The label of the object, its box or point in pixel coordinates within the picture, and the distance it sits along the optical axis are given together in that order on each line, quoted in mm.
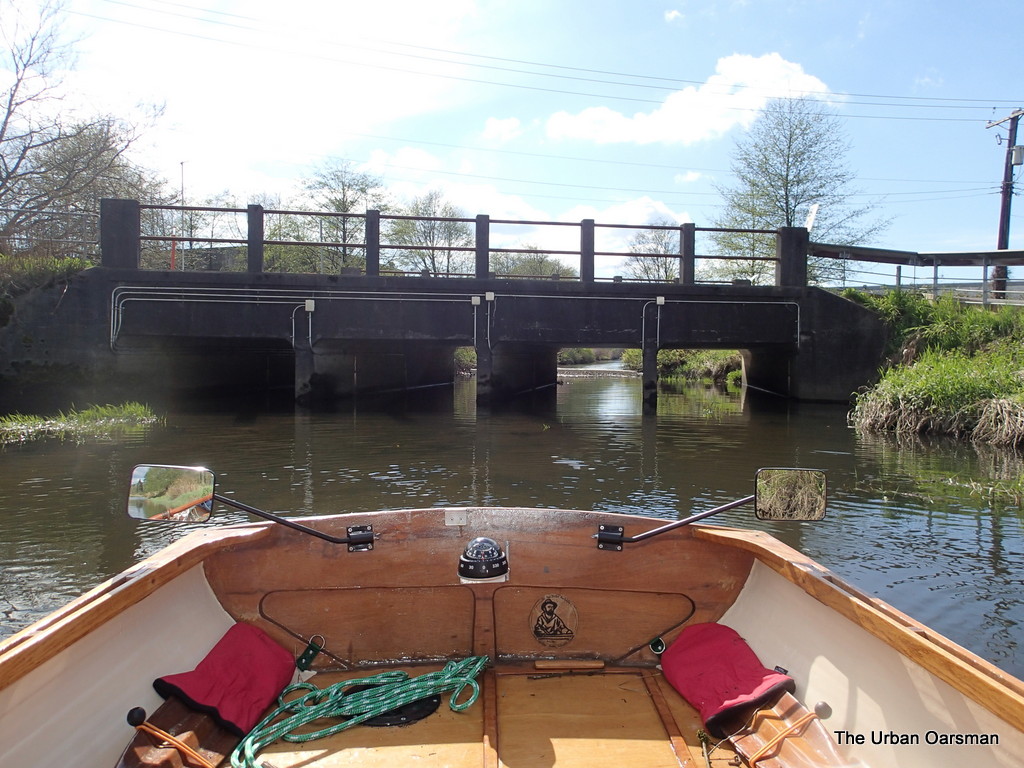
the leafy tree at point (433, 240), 32562
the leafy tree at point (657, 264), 38609
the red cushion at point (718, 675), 2594
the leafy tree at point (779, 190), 24609
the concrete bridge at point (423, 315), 14352
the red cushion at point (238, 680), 2535
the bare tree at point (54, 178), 19109
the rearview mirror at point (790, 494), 3027
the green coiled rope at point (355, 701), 2545
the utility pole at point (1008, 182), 26125
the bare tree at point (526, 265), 42312
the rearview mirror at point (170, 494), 2998
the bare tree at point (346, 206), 29234
